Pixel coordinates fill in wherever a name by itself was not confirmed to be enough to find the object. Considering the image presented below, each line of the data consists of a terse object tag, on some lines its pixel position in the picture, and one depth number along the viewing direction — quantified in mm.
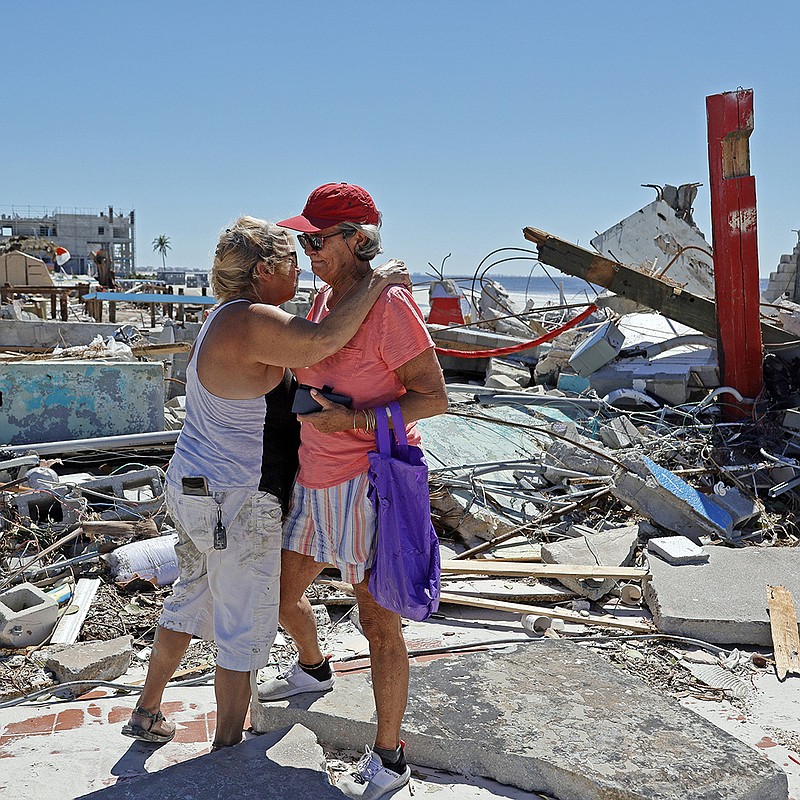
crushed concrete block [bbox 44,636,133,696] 3746
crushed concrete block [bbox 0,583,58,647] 4148
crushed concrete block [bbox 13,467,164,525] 5258
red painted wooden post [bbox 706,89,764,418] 7871
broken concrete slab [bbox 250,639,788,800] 2783
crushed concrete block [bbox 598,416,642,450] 7445
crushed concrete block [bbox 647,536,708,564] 5098
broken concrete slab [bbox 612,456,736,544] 5852
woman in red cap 2787
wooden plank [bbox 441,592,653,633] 4598
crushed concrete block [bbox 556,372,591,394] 9508
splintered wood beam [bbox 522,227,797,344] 8523
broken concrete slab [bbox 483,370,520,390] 9734
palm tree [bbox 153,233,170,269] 154000
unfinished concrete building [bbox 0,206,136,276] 107188
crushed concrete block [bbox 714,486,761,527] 6020
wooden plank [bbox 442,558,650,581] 4980
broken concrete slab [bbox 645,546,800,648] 4426
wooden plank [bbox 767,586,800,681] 4098
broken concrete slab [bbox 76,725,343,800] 2650
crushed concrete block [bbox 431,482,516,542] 5836
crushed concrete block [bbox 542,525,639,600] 5020
